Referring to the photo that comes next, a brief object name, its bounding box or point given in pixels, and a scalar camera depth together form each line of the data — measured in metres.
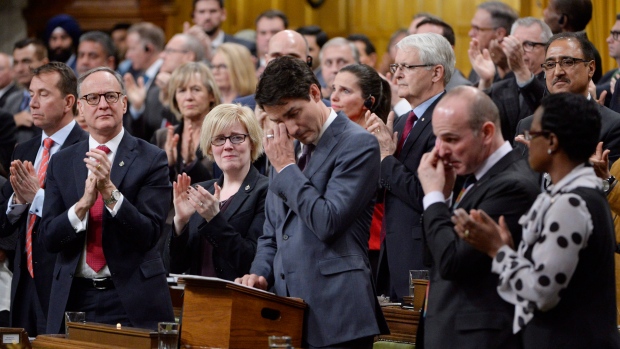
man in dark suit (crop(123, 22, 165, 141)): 15.09
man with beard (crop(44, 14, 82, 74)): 17.77
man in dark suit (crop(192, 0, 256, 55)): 17.30
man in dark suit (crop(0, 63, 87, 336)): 9.98
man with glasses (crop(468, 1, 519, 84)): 13.50
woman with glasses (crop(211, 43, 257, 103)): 13.83
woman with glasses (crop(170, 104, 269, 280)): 9.27
